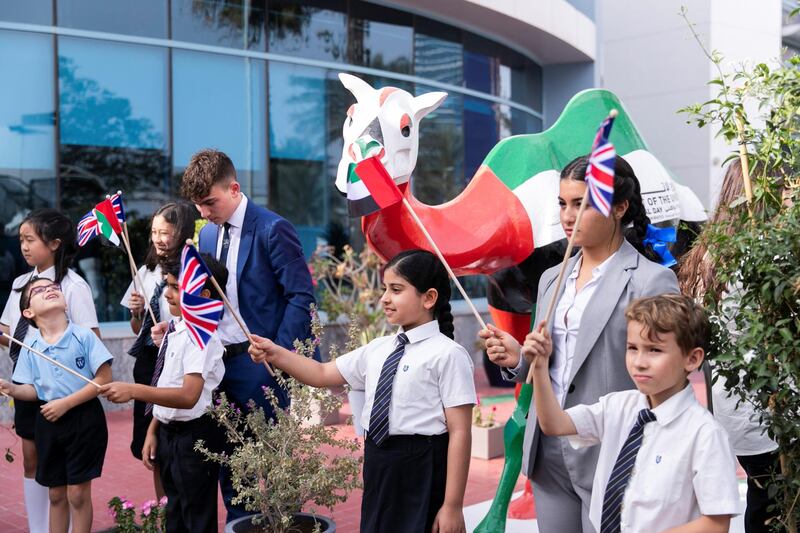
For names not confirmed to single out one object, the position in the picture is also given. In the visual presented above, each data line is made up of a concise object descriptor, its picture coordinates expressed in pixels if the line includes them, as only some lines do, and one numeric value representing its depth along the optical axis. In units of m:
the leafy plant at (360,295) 9.24
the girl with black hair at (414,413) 3.06
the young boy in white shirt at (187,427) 3.83
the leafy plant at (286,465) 3.68
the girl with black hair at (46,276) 4.46
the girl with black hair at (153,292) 4.31
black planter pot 3.83
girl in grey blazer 2.63
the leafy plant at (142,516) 4.35
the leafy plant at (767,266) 2.48
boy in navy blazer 4.08
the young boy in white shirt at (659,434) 2.25
